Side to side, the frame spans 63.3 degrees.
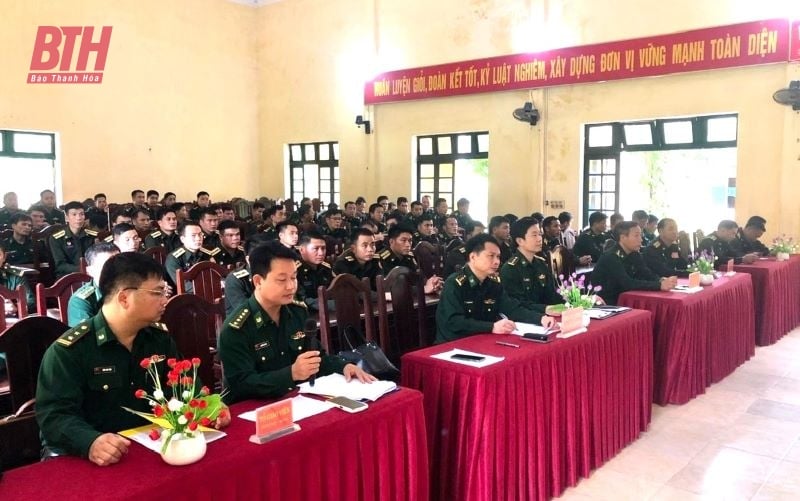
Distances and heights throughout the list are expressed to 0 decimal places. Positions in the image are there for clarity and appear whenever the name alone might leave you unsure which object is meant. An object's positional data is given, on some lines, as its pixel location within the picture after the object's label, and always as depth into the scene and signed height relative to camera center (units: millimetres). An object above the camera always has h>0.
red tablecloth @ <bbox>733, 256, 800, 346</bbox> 5562 -846
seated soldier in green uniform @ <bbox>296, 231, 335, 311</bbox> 4176 -411
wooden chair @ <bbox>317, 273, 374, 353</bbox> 2984 -482
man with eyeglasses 1724 -426
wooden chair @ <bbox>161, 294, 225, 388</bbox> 2477 -482
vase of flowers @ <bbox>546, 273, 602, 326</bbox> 3123 -473
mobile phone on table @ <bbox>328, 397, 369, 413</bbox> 1904 -600
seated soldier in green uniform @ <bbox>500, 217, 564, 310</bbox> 3719 -408
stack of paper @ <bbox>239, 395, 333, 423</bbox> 1864 -608
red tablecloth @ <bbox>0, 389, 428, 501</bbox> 1439 -653
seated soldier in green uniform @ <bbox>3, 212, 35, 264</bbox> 5902 -345
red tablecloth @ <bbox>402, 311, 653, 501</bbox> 2408 -853
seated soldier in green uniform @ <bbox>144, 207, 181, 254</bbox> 6023 -293
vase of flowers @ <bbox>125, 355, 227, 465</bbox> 1502 -506
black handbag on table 2484 -608
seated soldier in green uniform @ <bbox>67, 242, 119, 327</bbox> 2561 -389
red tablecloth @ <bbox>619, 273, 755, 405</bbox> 3982 -879
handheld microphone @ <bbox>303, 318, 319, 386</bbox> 2394 -486
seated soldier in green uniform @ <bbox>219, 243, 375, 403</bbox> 2100 -460
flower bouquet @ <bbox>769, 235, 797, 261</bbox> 6176 -471
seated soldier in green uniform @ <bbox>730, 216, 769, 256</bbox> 6512 -392
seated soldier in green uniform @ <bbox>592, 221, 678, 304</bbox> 4293 -475
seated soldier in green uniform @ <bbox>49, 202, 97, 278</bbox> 5680 -339
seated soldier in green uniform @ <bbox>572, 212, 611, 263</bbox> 6906 -404
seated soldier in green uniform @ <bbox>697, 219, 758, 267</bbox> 6215 -425
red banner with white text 7262 +1809
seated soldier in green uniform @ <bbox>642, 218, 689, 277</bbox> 4988 -437
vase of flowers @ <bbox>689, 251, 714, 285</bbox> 4562 -494
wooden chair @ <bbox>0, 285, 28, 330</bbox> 2957 -423
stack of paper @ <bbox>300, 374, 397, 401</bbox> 2041 -603
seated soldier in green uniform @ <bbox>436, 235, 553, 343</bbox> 3150 -463
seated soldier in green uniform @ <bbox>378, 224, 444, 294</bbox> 4938 -371
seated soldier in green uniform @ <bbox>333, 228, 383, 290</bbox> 4641 -410
